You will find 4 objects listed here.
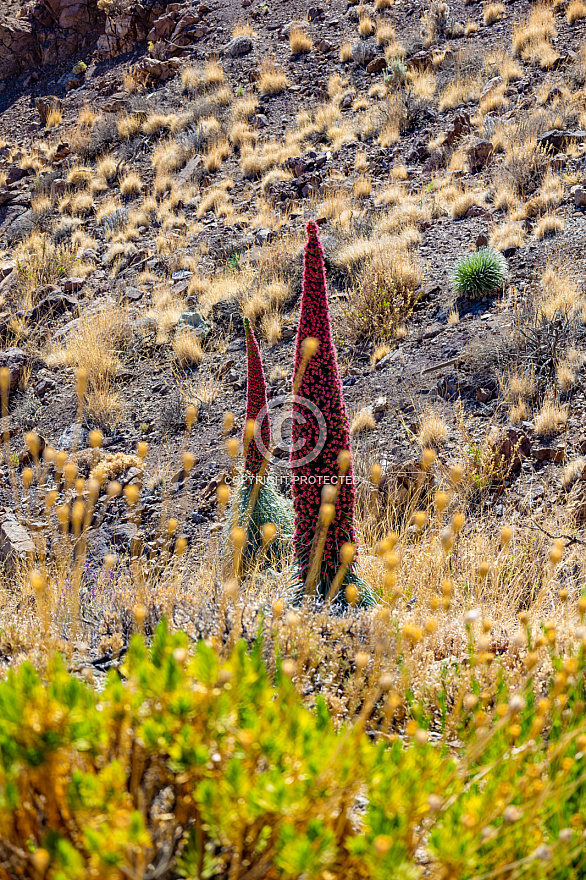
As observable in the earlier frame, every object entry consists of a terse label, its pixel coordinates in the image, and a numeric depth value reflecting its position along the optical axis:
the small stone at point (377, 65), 26.60
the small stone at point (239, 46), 31.70
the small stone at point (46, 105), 33.47
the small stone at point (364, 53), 27.56
